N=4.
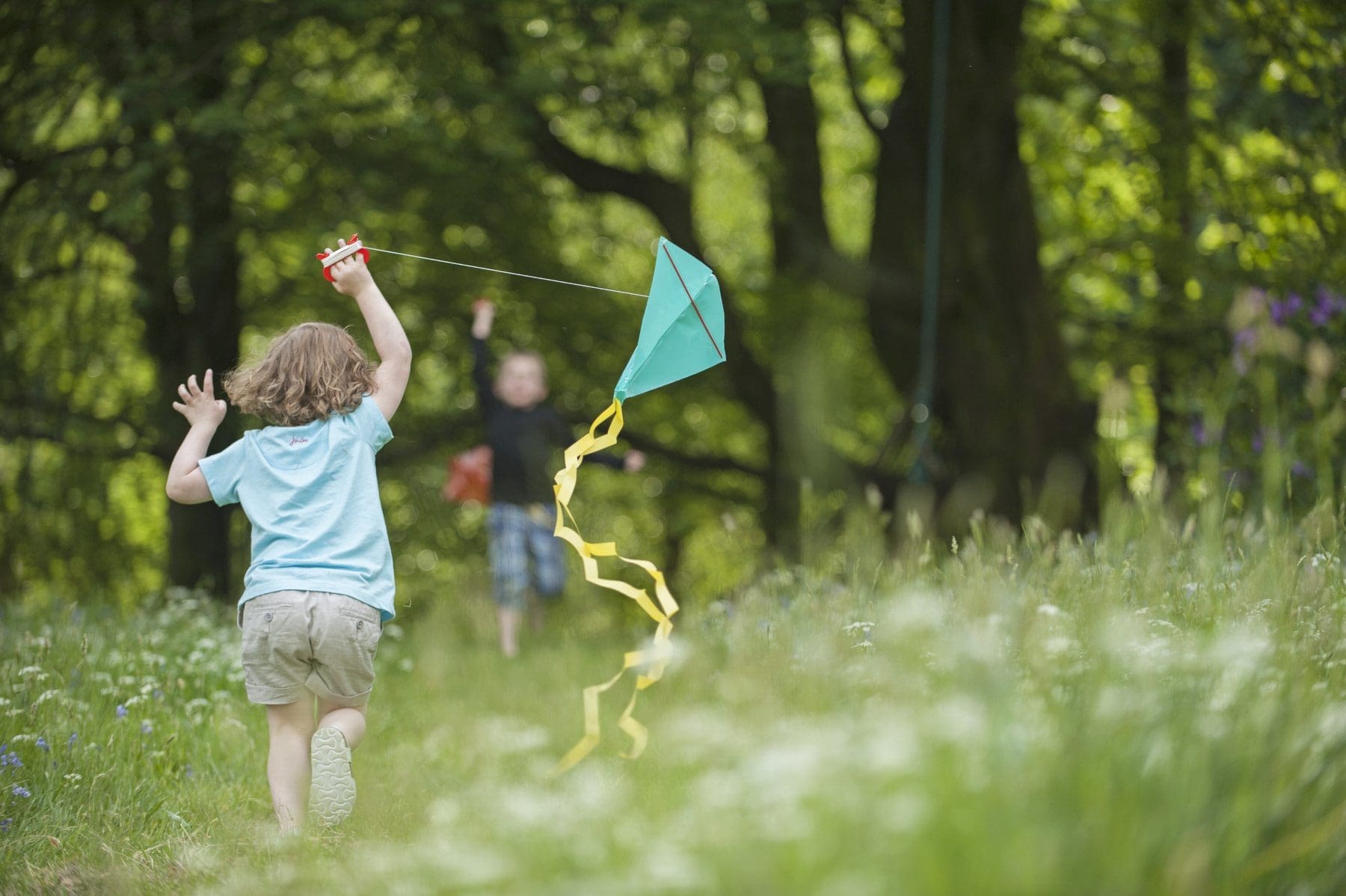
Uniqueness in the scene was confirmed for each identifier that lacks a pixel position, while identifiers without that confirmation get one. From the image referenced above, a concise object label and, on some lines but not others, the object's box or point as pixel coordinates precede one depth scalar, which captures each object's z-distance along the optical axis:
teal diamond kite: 8.34
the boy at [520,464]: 16.12
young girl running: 7.34
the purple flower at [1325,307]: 13.11
